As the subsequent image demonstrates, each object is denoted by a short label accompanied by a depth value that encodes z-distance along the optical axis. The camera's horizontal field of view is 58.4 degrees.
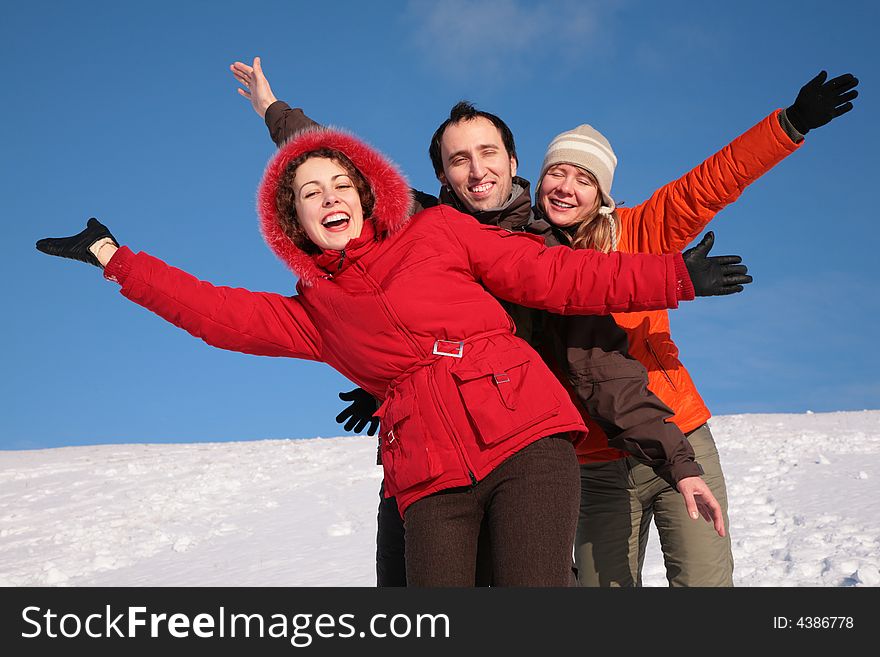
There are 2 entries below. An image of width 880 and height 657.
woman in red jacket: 2.39
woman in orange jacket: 3.20
